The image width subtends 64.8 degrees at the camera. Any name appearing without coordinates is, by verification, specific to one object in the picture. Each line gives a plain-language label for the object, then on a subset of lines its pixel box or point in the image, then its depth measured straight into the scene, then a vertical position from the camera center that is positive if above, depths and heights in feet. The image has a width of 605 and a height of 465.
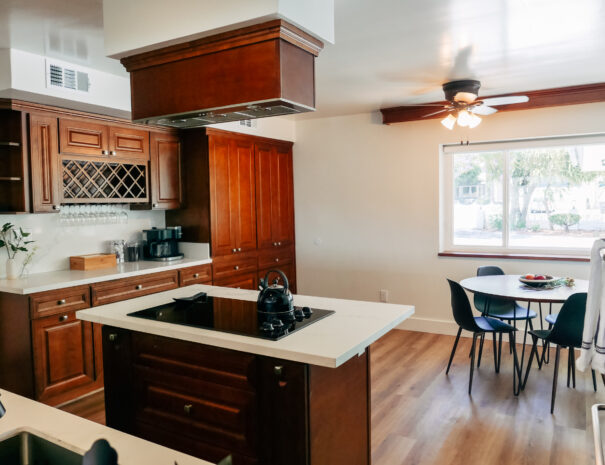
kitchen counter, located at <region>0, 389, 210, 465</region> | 3.52 -1.81
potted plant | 11.56 -0.69
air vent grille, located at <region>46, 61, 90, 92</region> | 10.65 +3.14
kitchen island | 6.18 -2.55
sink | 3.92 -1.98
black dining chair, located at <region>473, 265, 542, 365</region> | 12.62 -2.83
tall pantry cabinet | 15.28 +0.32
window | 15.10 +0.35
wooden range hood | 6.48 +1.98
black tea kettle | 7.38 -1.39
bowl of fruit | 11.80 -1.85
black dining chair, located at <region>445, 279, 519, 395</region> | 11.71 -2.91
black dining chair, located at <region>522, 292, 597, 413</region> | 10.21 -2.61
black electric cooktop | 6.70 -1.66
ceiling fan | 13.07 +2.94
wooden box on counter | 12.94 -1.32
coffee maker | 14.74 -0.97
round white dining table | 10.81 -2.03
